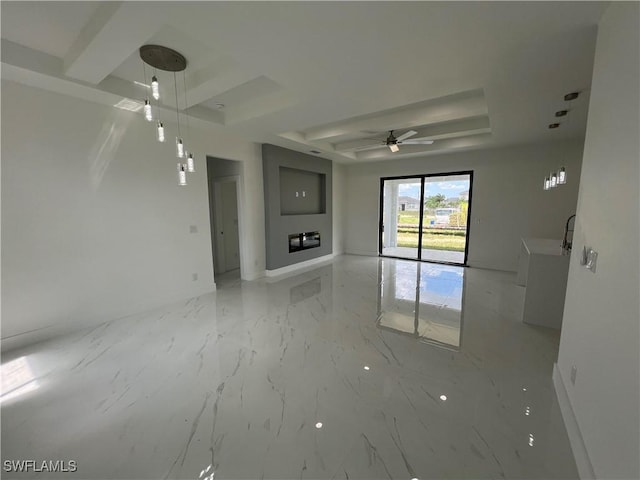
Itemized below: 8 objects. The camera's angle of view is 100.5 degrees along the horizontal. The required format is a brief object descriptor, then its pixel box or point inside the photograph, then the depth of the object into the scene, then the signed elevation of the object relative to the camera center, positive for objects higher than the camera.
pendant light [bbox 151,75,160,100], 2.23 +1.01
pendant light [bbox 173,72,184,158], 2.73 +1.30
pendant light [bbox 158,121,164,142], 2.54 +0.72
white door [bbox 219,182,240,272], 6.04 -0.33
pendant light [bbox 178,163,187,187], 2.77 +0.36
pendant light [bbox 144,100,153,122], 2.33 +0.85
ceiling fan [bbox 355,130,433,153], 4.73 +1.17
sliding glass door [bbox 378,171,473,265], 6.83 -0.22
